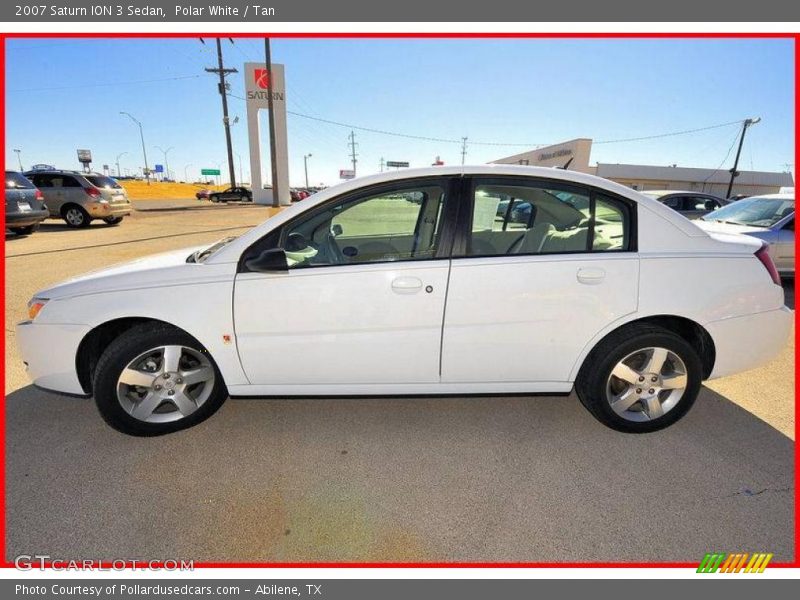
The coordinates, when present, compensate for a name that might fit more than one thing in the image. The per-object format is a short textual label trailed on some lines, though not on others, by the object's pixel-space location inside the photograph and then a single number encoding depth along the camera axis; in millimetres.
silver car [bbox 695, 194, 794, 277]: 5820
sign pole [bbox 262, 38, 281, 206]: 16052
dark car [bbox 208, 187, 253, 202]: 39812
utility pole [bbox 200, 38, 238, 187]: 38781
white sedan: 2318
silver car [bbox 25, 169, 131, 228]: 12523
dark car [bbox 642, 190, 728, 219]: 10281
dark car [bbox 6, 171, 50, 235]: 9477
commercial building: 49812
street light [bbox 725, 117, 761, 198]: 41469
